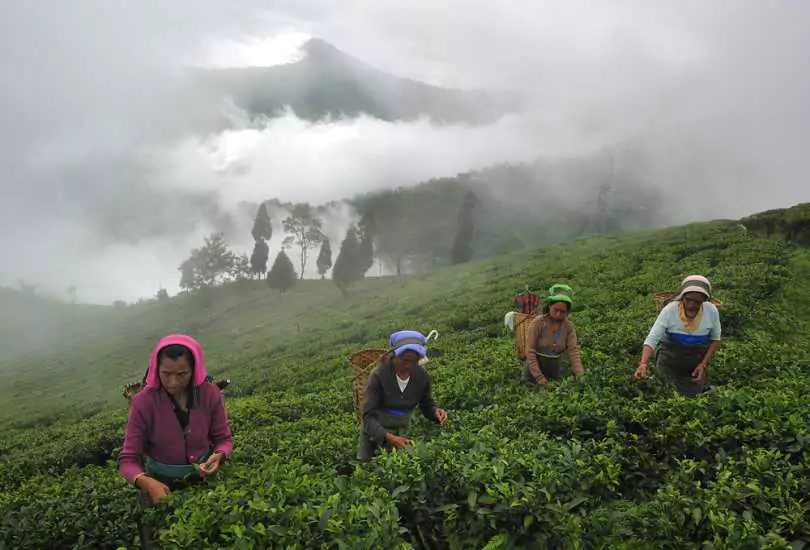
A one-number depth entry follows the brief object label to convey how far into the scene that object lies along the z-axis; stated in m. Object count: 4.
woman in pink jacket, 4.44
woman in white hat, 7.04
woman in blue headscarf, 5.54
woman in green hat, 7.54
